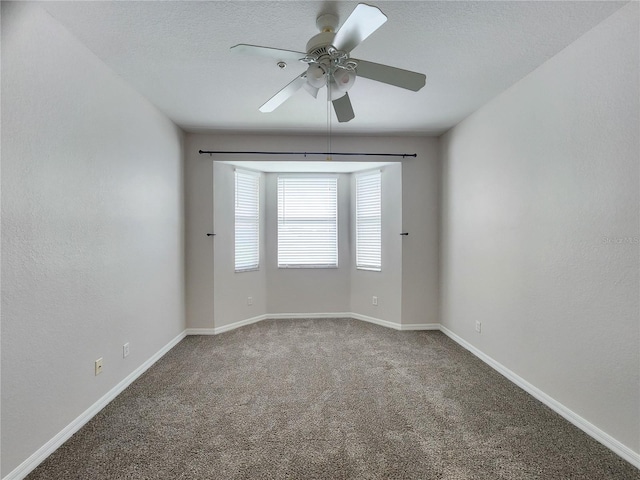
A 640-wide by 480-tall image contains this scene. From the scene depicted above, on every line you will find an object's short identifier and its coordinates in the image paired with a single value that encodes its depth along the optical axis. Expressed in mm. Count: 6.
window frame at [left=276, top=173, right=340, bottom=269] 4324
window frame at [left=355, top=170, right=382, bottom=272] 4086
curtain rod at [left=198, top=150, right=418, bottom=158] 3673
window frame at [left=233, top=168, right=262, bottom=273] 3971
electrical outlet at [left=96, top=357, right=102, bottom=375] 2082
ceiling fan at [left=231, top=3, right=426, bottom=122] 1437
